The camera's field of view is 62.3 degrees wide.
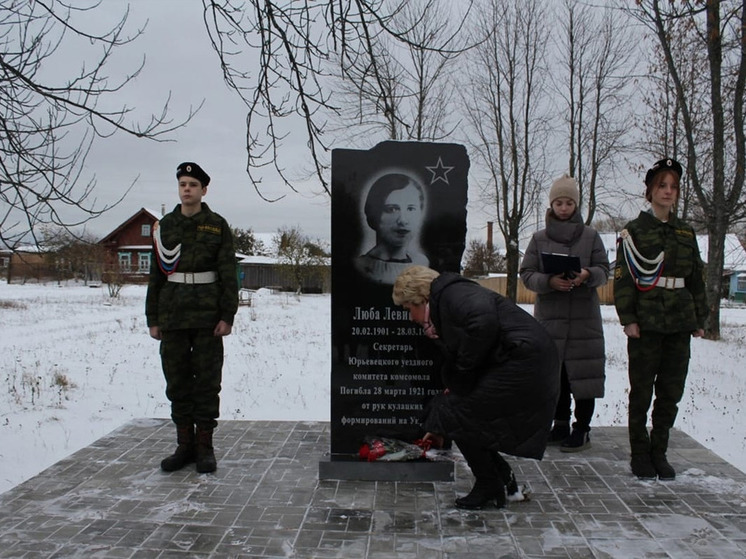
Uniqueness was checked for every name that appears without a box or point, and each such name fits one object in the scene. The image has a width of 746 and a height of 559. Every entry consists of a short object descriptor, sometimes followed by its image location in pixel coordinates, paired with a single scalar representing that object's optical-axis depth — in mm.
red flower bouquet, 4230
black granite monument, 4383
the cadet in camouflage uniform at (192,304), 4309
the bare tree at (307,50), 4160
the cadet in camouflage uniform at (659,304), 4160
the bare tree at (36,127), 4234
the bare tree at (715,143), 11609
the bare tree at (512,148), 18141
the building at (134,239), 43656
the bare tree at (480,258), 45000
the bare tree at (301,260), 35344
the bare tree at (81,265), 32588
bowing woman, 3286
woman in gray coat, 4629
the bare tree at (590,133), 18422
